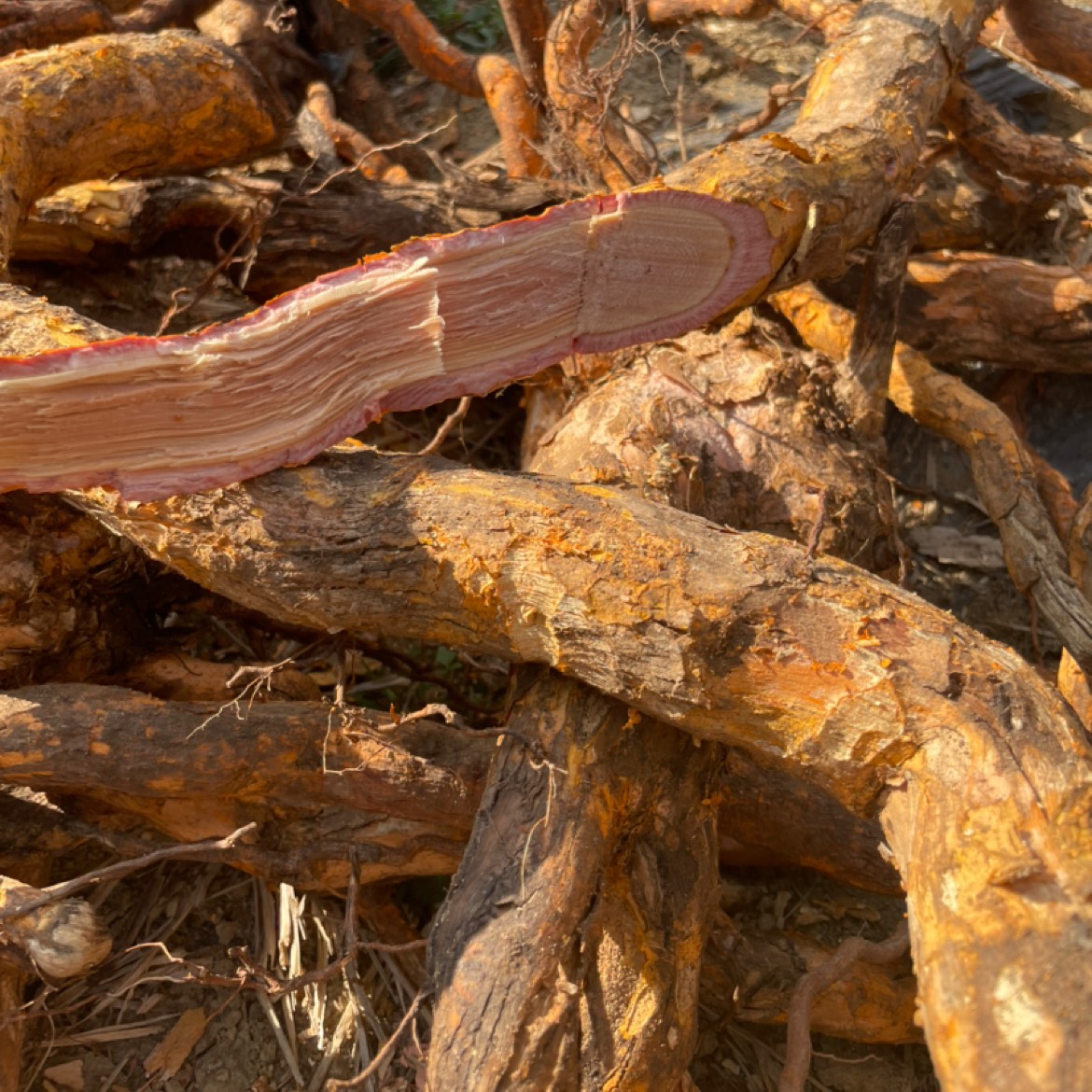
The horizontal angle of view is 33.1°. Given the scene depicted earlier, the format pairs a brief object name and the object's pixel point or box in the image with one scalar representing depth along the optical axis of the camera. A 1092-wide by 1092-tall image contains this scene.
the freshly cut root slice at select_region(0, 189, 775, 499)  0.65
